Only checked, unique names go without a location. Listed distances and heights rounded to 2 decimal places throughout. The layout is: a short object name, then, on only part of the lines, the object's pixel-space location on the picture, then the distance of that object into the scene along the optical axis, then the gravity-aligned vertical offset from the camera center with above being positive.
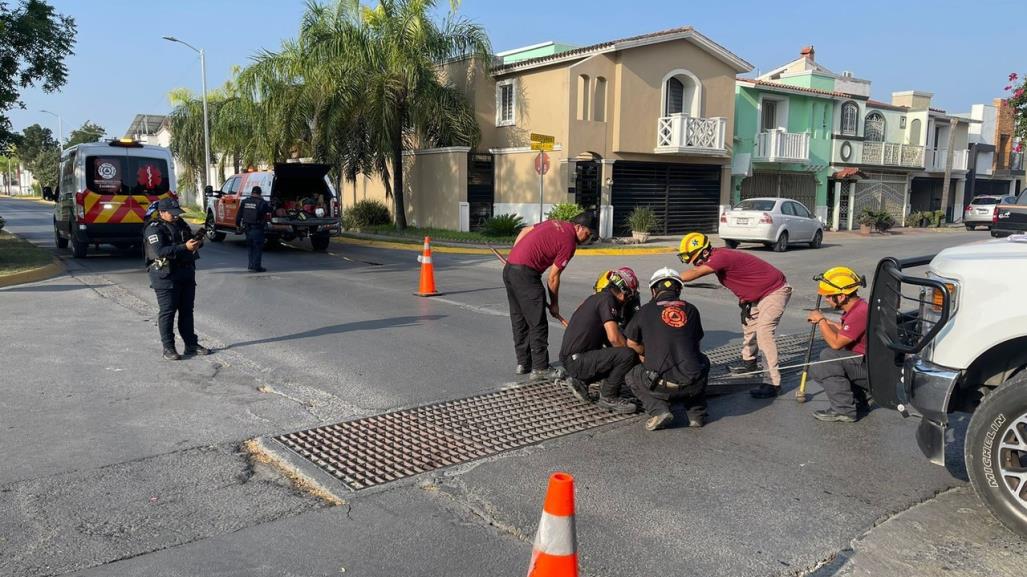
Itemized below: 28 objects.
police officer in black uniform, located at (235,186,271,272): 14.13 -0.73
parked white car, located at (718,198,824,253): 20.12 -0.87
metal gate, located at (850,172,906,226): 33.25 -0.10
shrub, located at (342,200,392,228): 26.81 -1.04
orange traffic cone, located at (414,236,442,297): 11.51 -1.35
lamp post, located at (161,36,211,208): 31.27 +1.62
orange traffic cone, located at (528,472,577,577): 2.55 -1.16
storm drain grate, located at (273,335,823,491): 4.61 -1.66
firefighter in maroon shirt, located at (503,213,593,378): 6.57 -0.77
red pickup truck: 17.98 -0.39
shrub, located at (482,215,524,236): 21.86 -1.09
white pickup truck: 3.60 -0.84
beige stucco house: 22.78 +1.63
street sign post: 19.92 +1.08
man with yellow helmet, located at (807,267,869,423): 5.51 -1.11
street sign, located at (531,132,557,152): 19.98 +1.21
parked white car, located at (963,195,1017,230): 31.22 -0.81
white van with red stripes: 14.89 -0.11
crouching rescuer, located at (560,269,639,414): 5.67 -1.17
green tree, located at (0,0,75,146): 15.30 +2.77
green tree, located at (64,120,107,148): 74.62 +4.98
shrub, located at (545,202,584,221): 20.75 -0.60
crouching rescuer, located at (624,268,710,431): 5.29 -1.18
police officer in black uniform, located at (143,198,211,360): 7.14 -0.80
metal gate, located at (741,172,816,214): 29.91 +0.18
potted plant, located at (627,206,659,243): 22.42 -0.99
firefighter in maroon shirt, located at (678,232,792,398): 6.29 -0.80
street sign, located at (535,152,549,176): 19.91 +0.62
